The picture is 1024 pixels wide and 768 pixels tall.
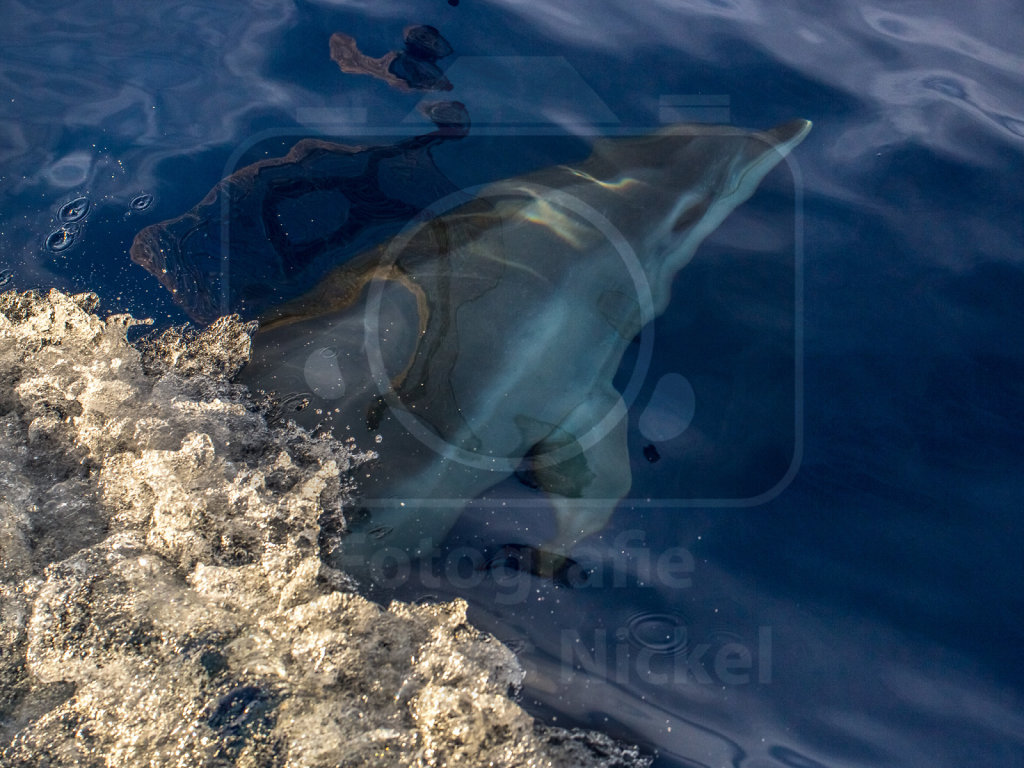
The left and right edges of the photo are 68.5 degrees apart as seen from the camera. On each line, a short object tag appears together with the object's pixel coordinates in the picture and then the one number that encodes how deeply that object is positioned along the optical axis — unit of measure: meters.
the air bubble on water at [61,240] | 4.43
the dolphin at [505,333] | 3.74
